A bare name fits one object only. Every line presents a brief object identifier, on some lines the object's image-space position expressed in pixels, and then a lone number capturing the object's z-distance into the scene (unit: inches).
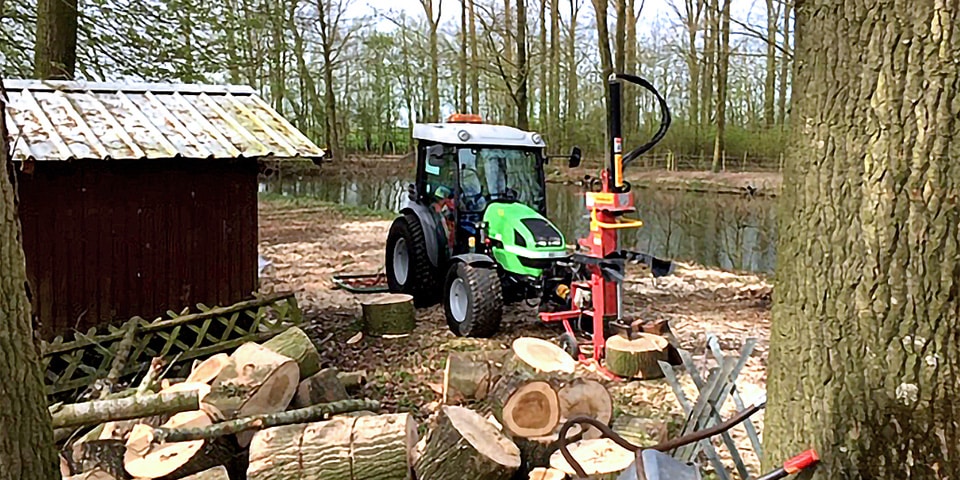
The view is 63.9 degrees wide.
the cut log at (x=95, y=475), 118.7
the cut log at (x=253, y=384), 147.3
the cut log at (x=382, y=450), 126.1
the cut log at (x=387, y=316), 241.9
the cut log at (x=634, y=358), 193.5
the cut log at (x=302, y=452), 122.8
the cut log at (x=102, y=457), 121.9
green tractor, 231.6
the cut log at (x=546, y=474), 120.7
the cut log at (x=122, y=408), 125.1
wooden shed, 184.2
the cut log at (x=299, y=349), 177.5
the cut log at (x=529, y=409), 140.3
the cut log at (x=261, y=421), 130.2
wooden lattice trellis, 179.2
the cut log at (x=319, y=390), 161.8
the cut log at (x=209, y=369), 156.6
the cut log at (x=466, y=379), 179.3
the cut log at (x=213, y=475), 119.0
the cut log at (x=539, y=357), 180.1
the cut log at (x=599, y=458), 118.4
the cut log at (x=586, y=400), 149.3
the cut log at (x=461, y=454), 121.1
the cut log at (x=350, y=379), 185.9
